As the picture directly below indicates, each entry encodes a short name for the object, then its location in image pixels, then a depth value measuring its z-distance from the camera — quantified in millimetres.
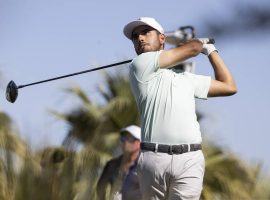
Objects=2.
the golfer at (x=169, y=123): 10175
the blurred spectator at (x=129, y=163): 14173
